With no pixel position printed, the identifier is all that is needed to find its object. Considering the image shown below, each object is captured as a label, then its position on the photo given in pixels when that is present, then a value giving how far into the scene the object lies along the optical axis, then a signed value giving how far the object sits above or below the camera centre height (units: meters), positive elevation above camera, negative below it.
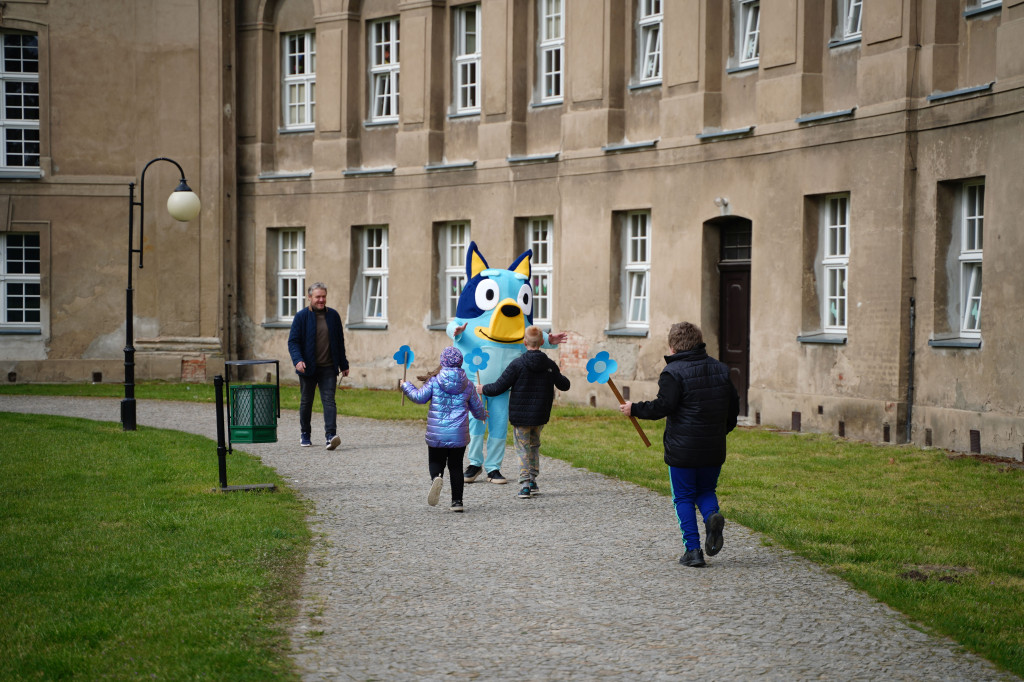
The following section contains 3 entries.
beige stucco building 17.83 +1.79
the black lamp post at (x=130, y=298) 18.27 -0.24
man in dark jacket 17.02 -0.87
